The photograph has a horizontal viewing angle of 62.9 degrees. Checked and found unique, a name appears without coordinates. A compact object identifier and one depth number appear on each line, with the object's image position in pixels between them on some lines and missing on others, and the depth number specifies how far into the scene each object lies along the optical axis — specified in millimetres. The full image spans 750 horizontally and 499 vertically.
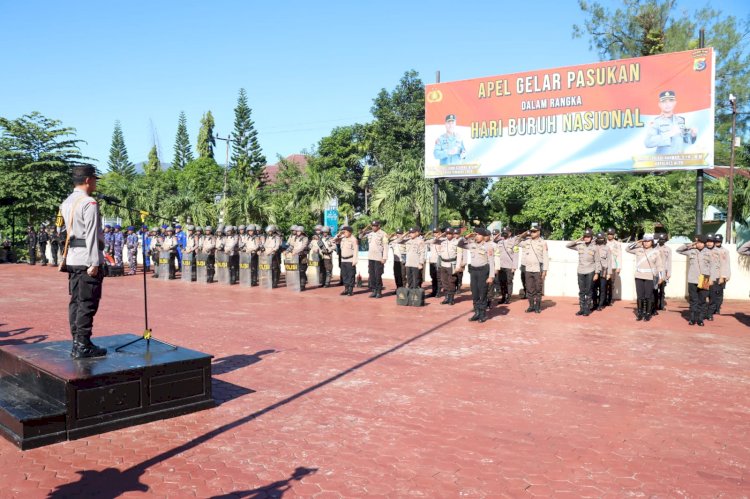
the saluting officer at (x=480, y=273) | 11633
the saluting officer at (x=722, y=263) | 11836
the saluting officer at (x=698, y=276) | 11695
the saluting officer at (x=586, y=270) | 12664
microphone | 6202
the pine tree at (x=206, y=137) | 71438
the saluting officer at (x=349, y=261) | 15945
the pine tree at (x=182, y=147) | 76500
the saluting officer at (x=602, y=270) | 12852
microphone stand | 6433
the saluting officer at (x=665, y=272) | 12133
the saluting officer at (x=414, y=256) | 14547
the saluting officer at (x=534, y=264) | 12977
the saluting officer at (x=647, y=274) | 11750
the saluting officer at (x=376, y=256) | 15586
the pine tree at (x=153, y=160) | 73500
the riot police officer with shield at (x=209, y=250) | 19125
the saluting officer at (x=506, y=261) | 14133
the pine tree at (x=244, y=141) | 56688
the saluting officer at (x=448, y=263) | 14133
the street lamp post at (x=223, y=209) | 24484
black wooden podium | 5203
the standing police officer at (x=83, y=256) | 5754
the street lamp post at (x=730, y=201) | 20156
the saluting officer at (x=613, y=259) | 13969
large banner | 14656
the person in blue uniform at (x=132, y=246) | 23406
